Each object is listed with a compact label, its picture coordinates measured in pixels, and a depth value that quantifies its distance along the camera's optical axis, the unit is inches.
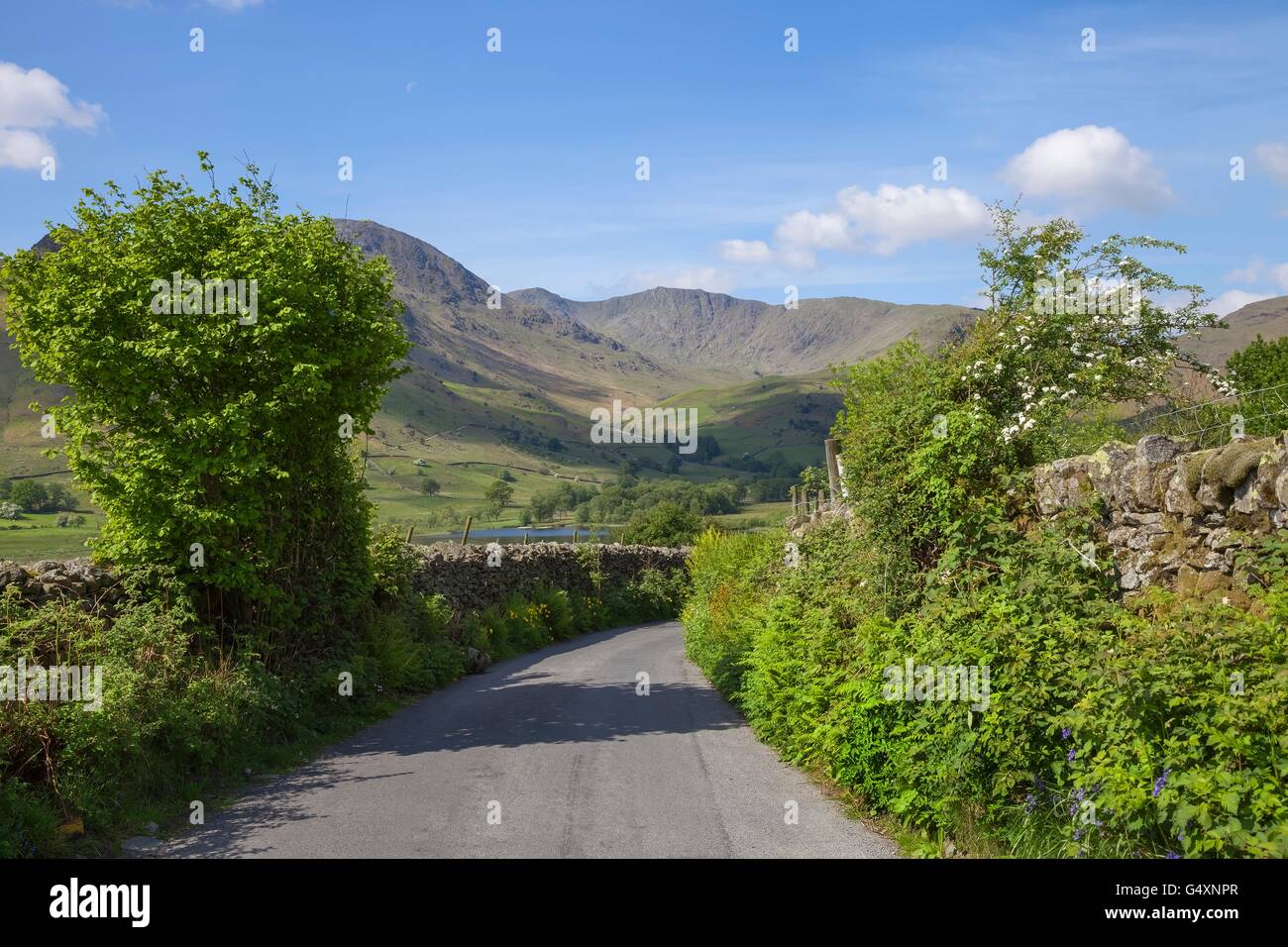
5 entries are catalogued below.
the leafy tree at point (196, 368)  431.2
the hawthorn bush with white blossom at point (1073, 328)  664.1
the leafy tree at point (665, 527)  1918.1
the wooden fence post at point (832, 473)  592.4
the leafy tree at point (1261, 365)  1337.4
